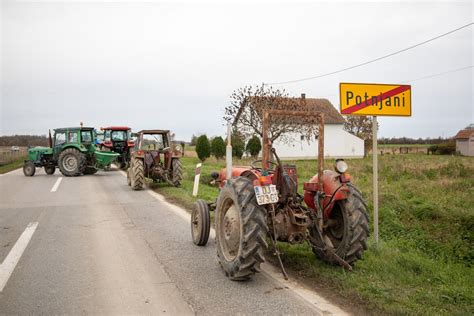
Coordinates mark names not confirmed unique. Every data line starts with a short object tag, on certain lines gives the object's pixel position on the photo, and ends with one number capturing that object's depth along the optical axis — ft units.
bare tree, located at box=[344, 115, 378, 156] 159.84
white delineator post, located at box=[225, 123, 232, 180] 20.61
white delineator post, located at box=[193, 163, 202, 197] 40.20
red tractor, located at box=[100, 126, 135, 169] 80.53
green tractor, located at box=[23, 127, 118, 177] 65.87
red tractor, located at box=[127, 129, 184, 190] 46.62
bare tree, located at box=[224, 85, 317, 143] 86.22
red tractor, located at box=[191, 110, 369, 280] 15.48
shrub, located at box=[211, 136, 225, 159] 114.32
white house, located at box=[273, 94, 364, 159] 139.85
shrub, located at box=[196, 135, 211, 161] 113.29
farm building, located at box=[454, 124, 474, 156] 162.30
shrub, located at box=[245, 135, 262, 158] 105.50
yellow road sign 20.61
